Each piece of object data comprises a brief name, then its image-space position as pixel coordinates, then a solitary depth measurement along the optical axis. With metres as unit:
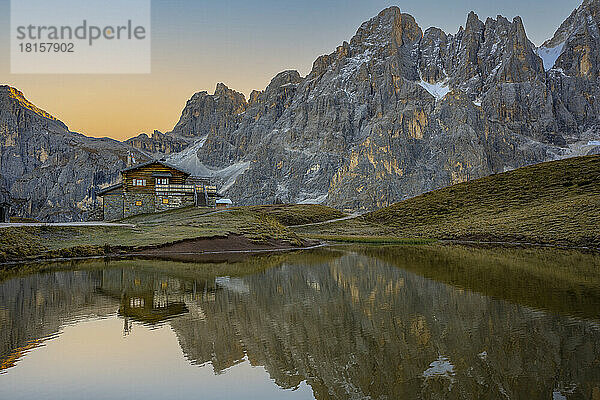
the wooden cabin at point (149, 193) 69.44
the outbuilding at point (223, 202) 94.94
